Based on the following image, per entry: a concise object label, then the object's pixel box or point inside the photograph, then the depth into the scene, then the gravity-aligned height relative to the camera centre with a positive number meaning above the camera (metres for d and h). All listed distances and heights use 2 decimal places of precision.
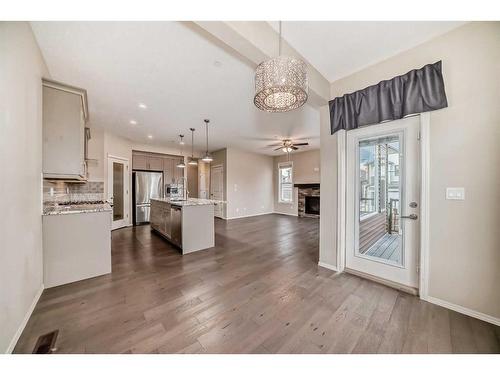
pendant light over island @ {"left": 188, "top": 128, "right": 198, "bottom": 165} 4.90 +1.42
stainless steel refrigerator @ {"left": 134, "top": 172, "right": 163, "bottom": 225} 5.97 -0.23
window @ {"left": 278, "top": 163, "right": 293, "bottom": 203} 8.23 +0.13
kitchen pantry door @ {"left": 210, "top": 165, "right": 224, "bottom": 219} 7.24 +0.03
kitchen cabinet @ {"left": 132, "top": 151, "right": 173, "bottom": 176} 6.25 +0.85
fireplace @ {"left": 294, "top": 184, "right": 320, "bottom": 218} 7.36 -0.57
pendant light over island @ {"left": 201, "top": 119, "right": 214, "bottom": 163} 4.68 +0.71
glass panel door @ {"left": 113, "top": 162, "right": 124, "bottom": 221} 5.38 -0.19
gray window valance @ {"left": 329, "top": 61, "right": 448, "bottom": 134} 1.89 +0.99
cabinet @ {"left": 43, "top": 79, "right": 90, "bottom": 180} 2.23 +0.68
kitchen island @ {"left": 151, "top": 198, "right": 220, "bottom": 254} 3.45 -0.76
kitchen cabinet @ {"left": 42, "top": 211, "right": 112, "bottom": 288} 2.29 -0.79
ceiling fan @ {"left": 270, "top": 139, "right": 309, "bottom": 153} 5.44 +1.22
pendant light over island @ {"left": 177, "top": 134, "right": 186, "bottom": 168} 5.19 +1.39
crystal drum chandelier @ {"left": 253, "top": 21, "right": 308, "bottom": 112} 1.41 +0.83
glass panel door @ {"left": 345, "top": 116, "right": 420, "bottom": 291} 2.13 -0.19
